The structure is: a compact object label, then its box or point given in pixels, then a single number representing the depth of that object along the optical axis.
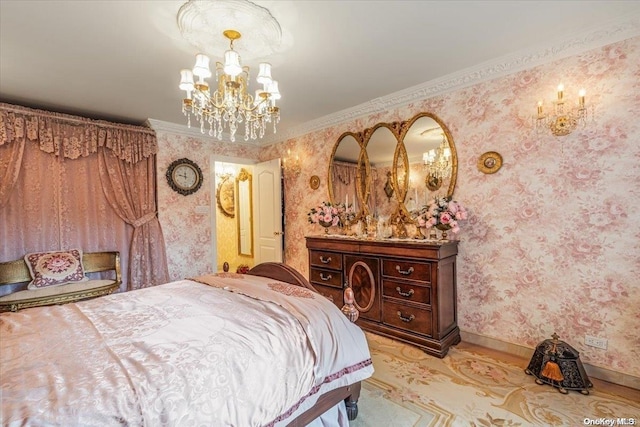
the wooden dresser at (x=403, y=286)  2.61
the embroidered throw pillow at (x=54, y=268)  3.02
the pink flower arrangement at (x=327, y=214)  3.68
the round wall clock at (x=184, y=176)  4.07
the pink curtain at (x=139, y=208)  3.61
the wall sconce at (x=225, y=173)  6.02
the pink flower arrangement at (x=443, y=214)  2.68
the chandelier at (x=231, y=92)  1.90
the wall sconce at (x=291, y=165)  4.40
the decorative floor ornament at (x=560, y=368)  2.04
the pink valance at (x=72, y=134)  3.04
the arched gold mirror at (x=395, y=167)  3.00
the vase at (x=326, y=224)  3.70
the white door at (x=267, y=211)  4.43
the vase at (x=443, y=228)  2.71
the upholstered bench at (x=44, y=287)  2.79
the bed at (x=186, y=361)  0.94
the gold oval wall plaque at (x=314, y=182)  4.12
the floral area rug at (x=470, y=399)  1.78
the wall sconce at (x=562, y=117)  2.23
